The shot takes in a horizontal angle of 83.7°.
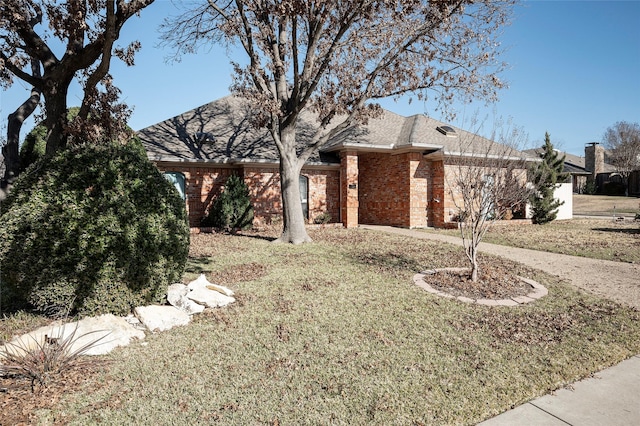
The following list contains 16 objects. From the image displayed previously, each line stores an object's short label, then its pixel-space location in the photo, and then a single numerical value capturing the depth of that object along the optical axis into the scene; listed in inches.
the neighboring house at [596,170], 1587.1
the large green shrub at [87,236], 173.3
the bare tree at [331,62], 403.2
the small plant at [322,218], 631.2
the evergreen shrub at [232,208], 536.4
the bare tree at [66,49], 274.7
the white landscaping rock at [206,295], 212.8
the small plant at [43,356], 127.5
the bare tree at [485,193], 266.8
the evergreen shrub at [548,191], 661.9
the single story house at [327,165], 575.2
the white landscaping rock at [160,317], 183.5
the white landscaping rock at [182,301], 203.8
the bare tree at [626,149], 1509.6
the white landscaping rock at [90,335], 147.4
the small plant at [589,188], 1536.7
